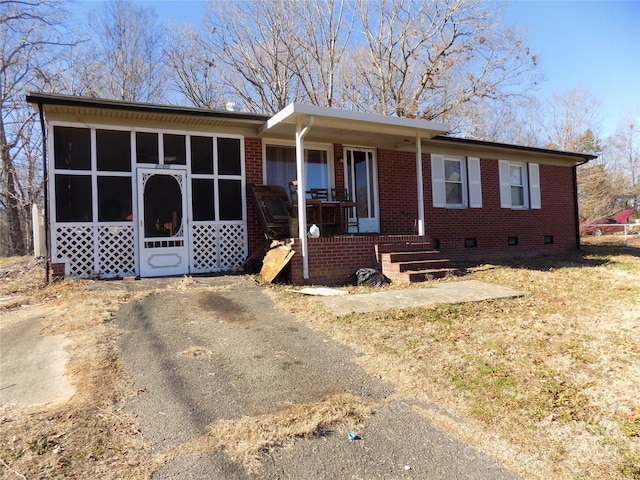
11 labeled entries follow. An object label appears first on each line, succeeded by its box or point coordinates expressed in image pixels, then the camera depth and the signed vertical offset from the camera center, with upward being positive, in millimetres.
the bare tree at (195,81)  21047 +8876
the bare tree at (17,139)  18766 +5755
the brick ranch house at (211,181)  7426 +1451
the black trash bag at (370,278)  7488 -620
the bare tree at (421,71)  18406 +8299
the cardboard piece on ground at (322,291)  6508 -741
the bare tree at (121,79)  20094 +8832
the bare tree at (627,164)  38062 +7107
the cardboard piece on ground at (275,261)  7275 -263
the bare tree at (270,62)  19062 +9096
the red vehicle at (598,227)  24998 +688
